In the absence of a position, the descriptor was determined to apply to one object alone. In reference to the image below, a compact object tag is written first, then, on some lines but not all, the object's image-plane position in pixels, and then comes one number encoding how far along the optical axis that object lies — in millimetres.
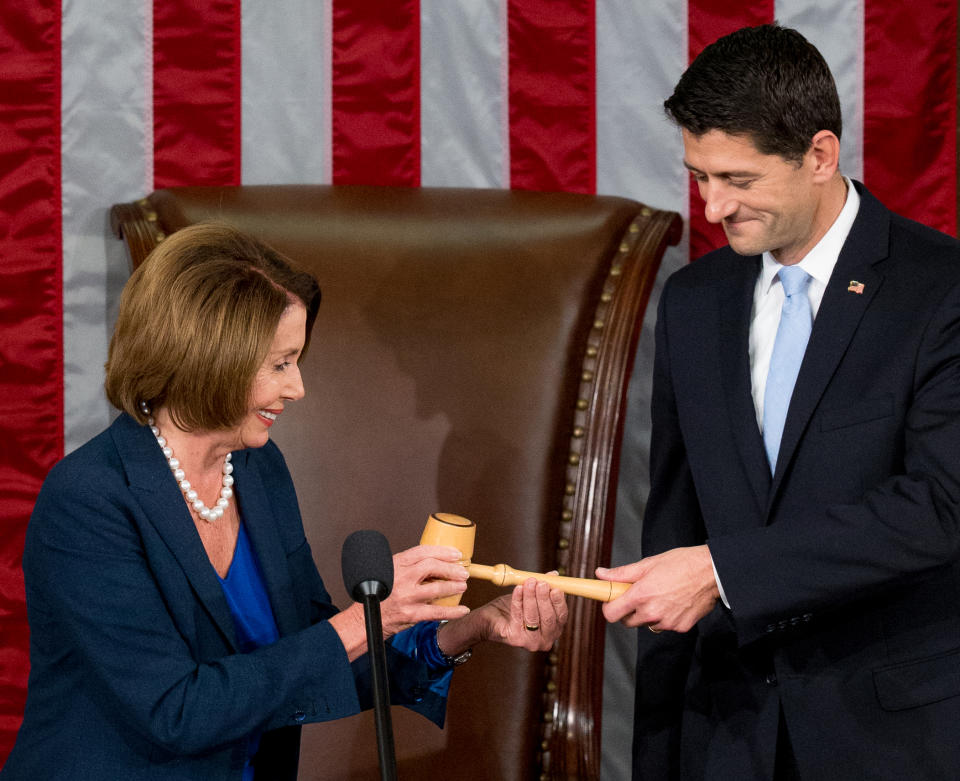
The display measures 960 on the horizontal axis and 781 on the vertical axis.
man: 7046
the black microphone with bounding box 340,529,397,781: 6703
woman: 6975
